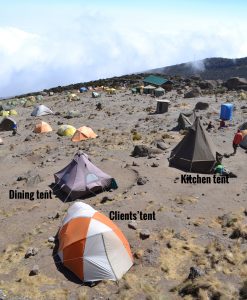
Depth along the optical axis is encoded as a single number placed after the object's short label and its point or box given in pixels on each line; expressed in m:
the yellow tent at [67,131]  25.04
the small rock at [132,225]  11.57
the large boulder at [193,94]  37.94
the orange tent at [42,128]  26.96
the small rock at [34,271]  9.52
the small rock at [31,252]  10.34
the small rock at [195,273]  9.02
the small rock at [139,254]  10.10
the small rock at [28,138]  25.16
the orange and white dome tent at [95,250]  9.29
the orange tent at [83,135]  23.35
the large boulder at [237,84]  46.91
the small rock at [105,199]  13.59
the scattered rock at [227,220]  11.66
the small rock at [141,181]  15.00
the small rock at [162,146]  19.16
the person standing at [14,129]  27.59
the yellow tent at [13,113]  37.61
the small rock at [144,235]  10.98
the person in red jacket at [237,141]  17.50
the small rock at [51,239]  10.94
